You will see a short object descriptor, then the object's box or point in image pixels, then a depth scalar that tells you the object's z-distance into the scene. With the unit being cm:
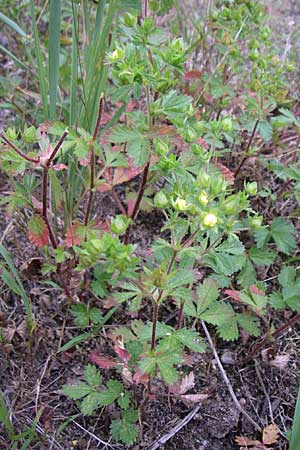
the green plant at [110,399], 32
